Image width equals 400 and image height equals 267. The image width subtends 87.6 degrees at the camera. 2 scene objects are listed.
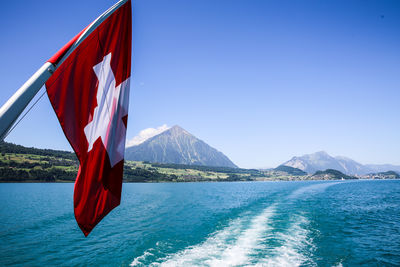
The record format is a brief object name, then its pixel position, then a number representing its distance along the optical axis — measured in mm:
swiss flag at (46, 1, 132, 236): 3699
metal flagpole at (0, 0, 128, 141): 2533
